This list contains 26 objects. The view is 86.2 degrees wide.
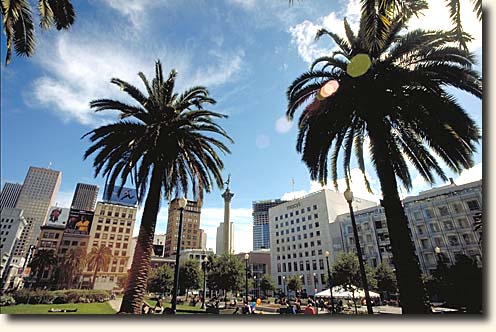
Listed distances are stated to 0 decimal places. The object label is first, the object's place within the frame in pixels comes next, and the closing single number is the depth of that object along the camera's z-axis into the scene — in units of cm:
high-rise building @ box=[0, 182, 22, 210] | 19450
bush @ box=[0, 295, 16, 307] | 2556
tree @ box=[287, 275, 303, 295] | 5211
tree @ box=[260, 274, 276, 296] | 5359
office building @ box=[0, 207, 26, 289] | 9319
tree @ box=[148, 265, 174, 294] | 5006
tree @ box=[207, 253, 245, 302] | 3725
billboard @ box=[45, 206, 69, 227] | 8969
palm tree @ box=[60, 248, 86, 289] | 7431
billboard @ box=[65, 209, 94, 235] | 8469
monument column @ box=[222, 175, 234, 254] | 7257
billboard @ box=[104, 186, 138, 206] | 7965
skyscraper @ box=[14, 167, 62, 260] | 17122
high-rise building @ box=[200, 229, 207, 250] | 18225
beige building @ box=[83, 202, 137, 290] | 8381
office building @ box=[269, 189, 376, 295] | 7215
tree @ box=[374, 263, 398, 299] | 3712
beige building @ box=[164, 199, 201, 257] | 12144
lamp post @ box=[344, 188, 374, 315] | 845
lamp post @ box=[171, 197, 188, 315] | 856
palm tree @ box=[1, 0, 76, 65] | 719
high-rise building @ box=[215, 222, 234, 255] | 11252
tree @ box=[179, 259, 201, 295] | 4509
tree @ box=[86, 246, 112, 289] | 7488
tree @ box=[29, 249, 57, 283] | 7228
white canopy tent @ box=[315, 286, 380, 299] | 2400
